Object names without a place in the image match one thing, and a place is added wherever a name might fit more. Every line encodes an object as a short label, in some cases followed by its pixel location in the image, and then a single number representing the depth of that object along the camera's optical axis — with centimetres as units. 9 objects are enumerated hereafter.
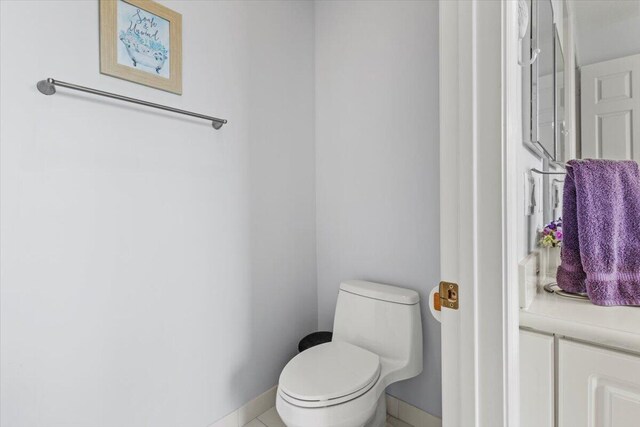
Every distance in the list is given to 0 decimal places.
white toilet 118
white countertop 77
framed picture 115
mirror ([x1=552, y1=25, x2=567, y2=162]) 143
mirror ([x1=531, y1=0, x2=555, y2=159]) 118
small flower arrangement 127
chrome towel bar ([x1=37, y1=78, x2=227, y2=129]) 100
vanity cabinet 77
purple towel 95
